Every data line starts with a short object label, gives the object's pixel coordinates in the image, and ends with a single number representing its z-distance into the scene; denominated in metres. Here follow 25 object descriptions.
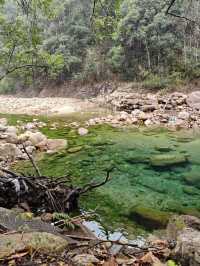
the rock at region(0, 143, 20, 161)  7.04
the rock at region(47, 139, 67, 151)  7.69
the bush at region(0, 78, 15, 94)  27.50
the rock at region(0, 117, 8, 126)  11.26
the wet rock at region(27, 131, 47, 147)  8.01
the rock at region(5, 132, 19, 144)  8.38
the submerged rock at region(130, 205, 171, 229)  3.74
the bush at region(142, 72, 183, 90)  16.33
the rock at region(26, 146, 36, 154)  7.53
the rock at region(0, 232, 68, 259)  1.83
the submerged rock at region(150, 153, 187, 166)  6.29
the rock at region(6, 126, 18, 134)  9.54
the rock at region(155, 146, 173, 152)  7.35
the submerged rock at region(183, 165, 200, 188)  5.32
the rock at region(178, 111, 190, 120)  11.65
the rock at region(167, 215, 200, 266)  2.16
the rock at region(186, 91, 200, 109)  12.98
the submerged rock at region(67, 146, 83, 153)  7.40
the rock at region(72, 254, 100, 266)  1.91
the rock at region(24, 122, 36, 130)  10.53
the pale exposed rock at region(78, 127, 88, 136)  9.46
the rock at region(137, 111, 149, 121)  11.74
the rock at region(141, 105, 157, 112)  13.08
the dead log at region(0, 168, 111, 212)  3.29
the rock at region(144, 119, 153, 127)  11.04
